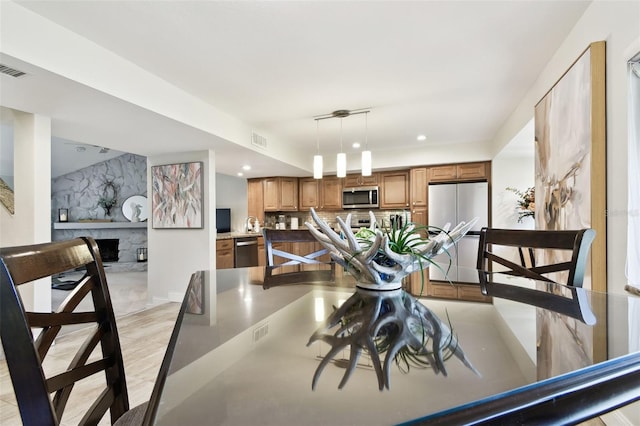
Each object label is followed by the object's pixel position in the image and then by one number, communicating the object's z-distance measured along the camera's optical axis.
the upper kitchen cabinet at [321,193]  5.93
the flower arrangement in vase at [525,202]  4.14
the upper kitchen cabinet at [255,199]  6.17
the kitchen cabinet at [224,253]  4.41
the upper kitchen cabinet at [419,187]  5.21
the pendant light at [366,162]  3.49
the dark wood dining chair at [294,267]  1.41
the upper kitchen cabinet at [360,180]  5.73
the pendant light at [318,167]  3.58
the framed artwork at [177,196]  3.85
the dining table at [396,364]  0.39
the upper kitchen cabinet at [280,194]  6.06
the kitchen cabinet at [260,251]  5.61
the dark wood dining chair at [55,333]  0.47
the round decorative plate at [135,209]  7.79
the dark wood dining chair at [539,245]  1.15
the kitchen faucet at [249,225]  6.07
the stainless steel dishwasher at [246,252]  4.93
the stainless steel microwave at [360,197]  5.63
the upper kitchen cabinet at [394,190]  5.50
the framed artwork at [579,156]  1.54
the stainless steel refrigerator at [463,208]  4.75
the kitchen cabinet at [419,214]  5.21
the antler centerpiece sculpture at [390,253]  0.95
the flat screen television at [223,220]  6.29
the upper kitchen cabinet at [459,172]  4.87
